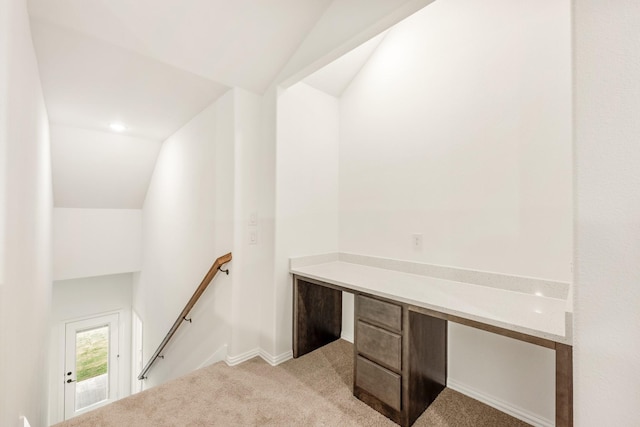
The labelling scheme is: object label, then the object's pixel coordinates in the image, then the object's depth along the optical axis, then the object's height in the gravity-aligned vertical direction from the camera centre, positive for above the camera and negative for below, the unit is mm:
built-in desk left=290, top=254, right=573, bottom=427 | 1146 -547
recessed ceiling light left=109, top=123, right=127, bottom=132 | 3012 +972
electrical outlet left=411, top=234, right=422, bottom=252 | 2145 -212
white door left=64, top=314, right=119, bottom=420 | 5070 -2848
